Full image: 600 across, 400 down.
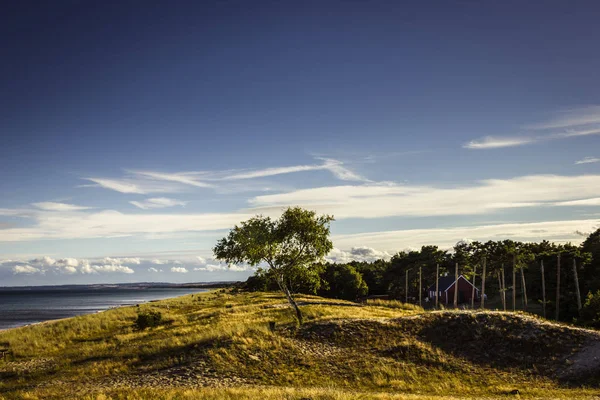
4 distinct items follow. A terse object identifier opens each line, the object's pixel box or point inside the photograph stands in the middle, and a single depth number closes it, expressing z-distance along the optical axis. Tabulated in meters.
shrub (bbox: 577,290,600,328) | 38.52
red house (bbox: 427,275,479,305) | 85.56
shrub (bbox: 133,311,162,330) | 44.81
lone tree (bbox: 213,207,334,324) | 35.12
